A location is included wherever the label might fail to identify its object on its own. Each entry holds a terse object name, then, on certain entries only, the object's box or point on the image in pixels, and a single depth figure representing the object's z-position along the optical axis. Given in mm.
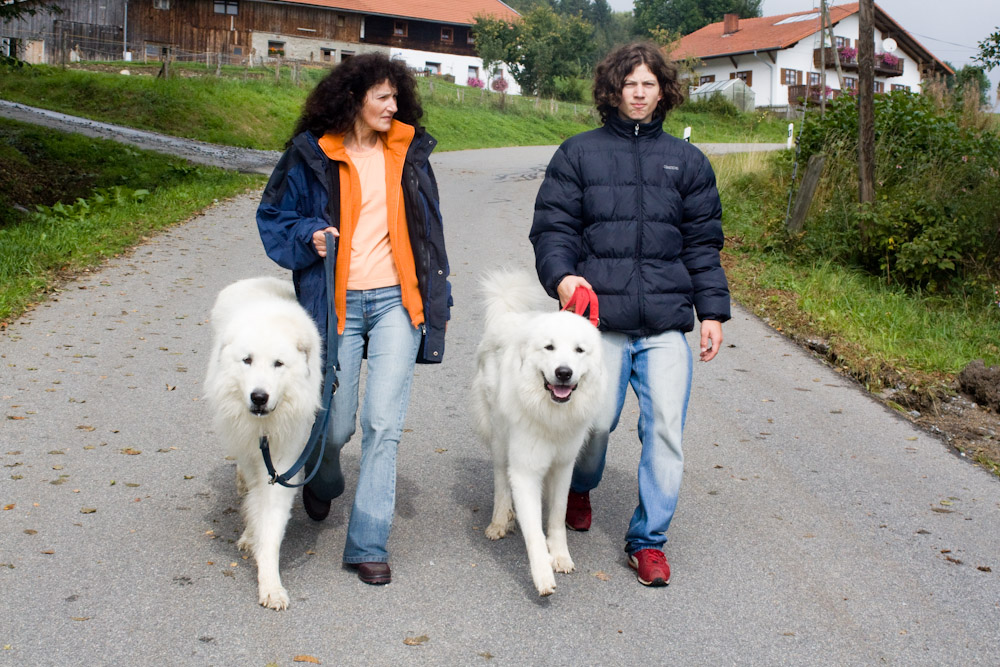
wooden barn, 48219
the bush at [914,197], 10719
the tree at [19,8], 13359
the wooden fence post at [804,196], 12766
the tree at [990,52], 11557
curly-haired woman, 4086
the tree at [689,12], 79938
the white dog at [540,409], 3844
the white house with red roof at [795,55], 54219
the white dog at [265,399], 3771
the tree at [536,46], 49938
